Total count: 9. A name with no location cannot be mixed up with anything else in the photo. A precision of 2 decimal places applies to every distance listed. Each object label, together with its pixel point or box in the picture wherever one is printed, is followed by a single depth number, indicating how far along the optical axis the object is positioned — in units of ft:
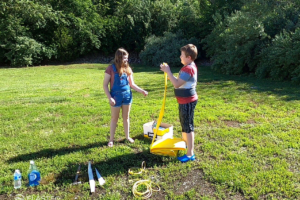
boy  12.02
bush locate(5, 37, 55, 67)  61.66
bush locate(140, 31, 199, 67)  57.11
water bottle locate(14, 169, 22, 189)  11.18
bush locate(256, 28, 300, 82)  31.53
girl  13.65
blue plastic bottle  11.27
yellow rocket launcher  13.24
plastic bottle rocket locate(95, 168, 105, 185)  11.30
